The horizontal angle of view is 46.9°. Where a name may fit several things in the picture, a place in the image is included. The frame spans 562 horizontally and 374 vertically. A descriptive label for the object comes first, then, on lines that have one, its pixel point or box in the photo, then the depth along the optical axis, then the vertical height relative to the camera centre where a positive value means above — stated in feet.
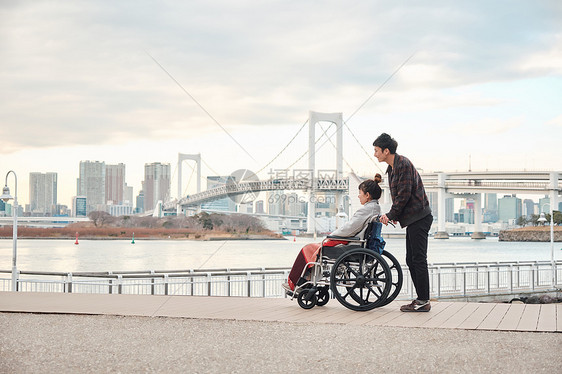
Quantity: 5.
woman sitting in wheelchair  14.84 -0.10
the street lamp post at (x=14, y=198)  40.02 +1.51
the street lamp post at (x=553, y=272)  51.61 -3.97
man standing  14.35 +0.15
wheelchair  14.38 -1.07
